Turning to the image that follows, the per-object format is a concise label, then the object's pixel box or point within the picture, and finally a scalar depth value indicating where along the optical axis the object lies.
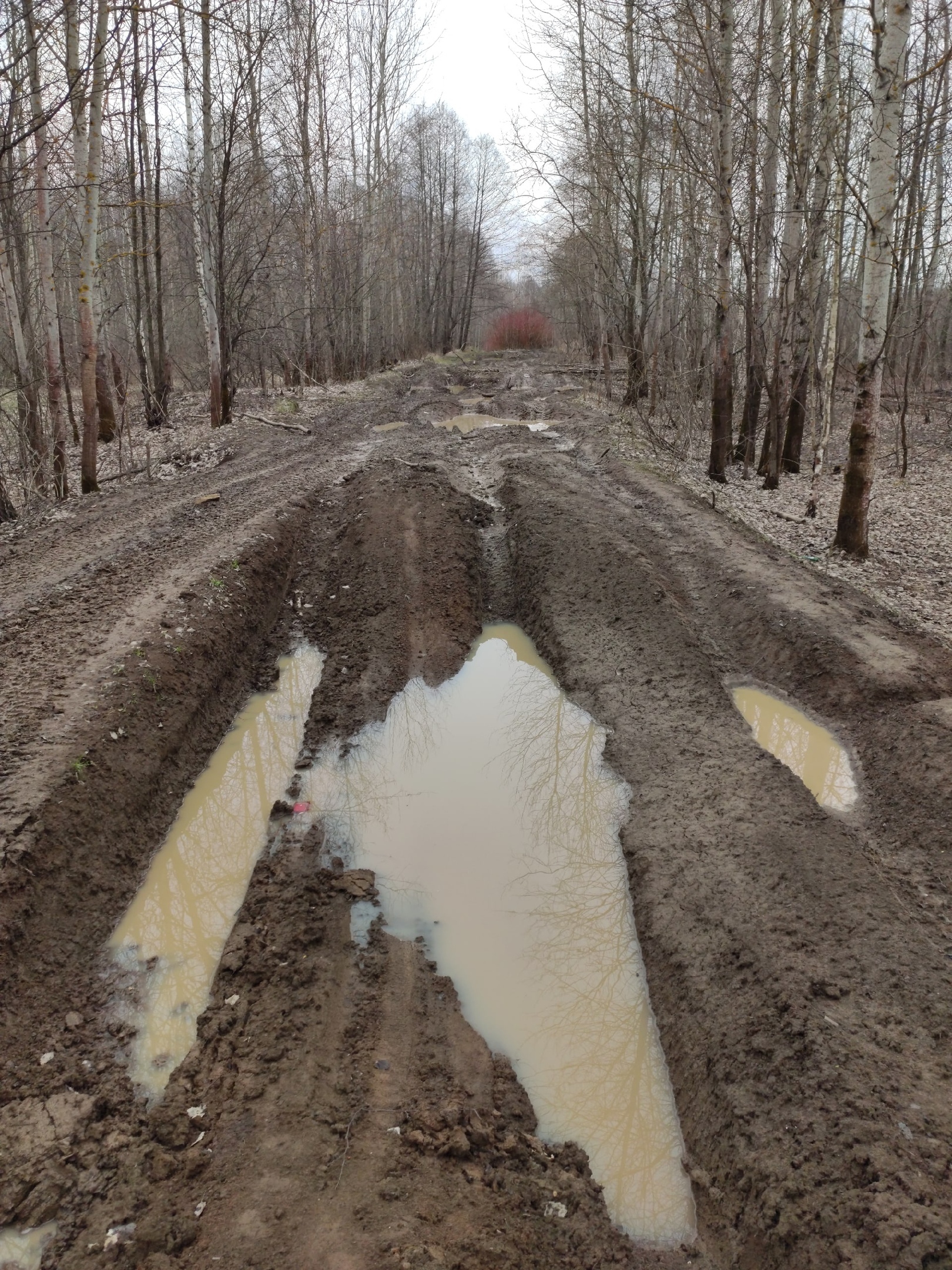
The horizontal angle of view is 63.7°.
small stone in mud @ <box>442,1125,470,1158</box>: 3.08
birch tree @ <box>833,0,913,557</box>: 7.04
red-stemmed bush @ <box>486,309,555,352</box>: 53.03
